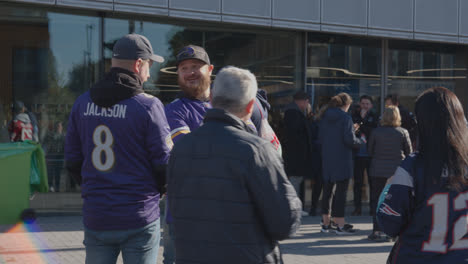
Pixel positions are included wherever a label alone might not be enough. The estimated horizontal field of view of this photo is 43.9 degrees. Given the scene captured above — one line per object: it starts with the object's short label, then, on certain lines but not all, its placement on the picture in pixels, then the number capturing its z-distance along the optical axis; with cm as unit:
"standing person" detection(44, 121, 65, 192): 1045
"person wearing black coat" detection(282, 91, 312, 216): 1002
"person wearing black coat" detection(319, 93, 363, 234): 877
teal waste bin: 852
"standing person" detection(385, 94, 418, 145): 973
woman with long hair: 291
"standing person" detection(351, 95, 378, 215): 1066
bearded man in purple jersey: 394
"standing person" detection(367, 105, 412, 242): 823
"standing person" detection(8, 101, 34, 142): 1009
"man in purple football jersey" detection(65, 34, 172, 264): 335
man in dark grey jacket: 254
